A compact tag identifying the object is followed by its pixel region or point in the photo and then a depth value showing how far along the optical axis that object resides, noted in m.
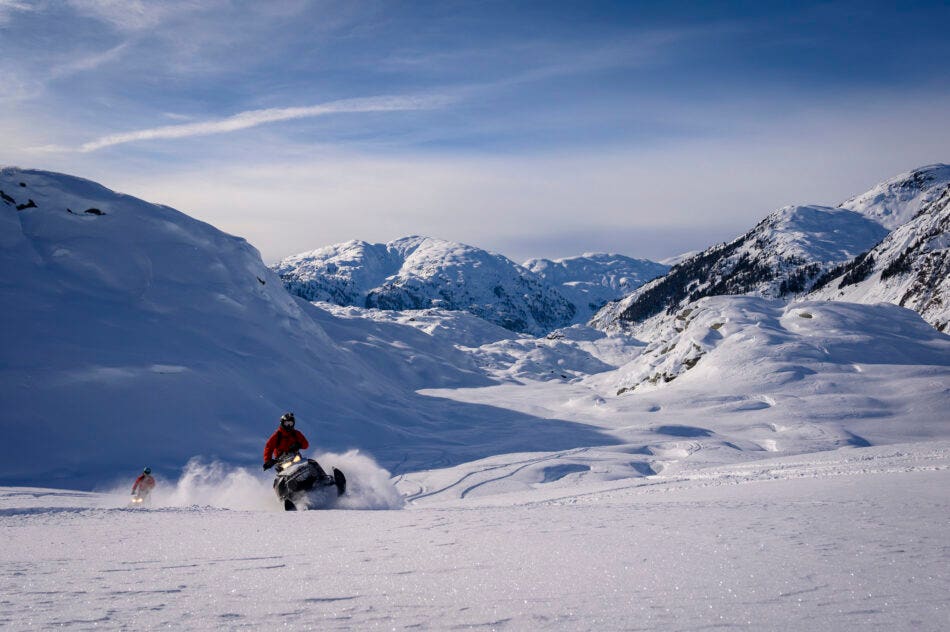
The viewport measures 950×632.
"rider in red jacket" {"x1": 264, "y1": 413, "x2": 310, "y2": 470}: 12.97
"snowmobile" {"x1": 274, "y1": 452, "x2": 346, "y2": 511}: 12.31
